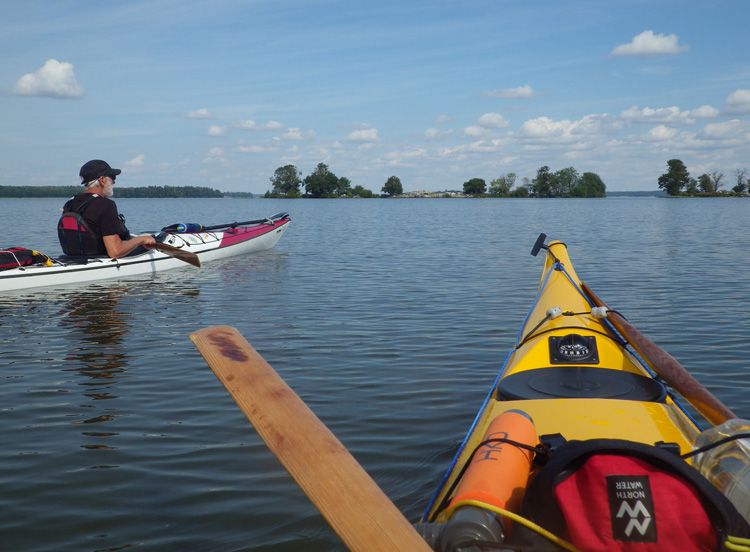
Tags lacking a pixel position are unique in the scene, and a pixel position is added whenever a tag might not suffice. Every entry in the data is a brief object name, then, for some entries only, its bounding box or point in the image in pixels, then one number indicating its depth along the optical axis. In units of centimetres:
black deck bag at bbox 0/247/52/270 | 1026
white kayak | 1045
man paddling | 1007
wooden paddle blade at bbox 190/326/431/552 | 177
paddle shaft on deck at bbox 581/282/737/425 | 299
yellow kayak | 194
